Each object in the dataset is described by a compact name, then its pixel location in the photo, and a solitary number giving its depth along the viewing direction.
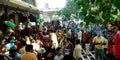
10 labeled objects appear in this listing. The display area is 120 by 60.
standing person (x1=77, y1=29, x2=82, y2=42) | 7.99
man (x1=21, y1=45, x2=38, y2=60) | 3.03
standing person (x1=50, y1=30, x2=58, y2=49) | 5.49
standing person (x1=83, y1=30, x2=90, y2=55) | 7.00
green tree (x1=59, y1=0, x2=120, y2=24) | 3.38
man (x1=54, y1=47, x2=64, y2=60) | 3.40
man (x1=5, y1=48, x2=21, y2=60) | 3.19
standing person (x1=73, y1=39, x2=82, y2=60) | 4.63
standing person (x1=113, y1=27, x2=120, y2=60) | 3.07
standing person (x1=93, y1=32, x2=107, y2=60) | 5.22
